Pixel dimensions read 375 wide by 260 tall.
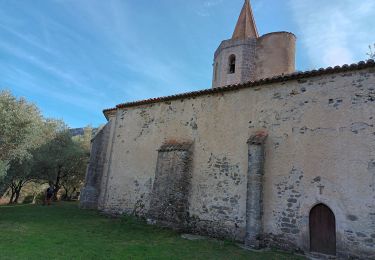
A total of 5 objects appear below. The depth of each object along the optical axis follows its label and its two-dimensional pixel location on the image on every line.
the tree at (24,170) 17.47
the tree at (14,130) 13.77
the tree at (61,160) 22.38
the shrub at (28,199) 29.51
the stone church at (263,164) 9.50
